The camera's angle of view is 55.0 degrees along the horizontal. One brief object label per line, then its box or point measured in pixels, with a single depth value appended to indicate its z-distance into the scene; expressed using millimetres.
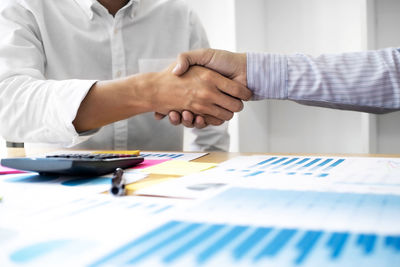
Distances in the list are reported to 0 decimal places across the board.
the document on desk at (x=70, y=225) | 252
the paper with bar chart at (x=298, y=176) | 412
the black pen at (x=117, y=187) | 409
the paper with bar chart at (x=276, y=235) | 233
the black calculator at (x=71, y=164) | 496
